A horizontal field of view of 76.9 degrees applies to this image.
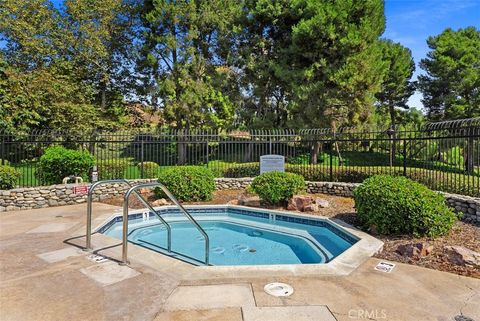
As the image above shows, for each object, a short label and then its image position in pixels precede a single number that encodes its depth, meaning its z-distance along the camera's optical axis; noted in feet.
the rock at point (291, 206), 27.17
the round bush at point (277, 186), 27.68
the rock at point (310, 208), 26.43
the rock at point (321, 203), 27.63
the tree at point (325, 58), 53.52
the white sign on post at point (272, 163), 36.65
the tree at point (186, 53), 69.05
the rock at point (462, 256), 13.93
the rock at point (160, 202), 29.37
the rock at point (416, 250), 15.21
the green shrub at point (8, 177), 28.48
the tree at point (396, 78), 77.61
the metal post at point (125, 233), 13.25
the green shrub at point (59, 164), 32.45
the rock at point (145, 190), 34.86
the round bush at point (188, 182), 30.01
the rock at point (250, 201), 29.66
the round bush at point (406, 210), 17.63
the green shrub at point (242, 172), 43.16
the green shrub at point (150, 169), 40.31
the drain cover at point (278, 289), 11.16
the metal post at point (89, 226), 14.93
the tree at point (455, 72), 71.10
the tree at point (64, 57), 55.21
